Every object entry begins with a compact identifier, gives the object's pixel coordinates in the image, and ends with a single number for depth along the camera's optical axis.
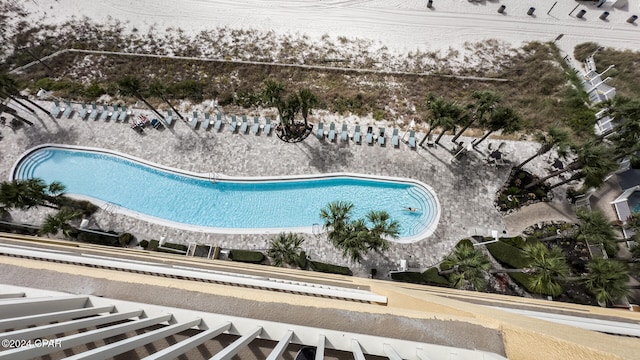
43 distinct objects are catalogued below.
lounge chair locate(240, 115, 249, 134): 24.55
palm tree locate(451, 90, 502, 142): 19.41
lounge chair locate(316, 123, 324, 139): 24.38
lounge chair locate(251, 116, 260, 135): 24.58
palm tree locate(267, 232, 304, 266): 17.56
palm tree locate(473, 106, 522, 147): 19.66
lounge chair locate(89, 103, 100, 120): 25.33
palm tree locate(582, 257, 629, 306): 15.05
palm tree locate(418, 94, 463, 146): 20.33
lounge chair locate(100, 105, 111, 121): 25.36
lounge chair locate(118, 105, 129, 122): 25.20
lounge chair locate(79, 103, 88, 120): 25.41
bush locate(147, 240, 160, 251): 19.97
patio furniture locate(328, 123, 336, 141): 24.19
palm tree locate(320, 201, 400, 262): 17.38
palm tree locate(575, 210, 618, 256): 16.33
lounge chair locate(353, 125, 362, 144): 23.95
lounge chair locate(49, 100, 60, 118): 25.50
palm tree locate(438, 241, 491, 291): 15.75
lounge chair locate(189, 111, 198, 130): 24.92
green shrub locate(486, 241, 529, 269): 19.27
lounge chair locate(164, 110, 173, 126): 25.00
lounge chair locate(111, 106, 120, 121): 25.23
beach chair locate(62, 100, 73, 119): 25.50
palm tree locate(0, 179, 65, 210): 18.19
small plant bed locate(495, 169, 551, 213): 21.38
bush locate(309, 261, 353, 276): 19.19
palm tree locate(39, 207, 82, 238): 17.92
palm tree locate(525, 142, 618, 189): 18.19
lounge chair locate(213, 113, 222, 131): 24.69
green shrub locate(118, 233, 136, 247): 20.19
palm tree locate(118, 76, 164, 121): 21.75
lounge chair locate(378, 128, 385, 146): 23.73
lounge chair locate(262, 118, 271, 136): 24.47
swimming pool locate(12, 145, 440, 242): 21.66
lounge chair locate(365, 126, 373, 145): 23.91
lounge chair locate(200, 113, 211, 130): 24.75
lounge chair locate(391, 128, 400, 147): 23.69
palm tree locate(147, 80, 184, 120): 23.22
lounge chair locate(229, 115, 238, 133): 24.67
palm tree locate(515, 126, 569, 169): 18.56
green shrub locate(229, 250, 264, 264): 19.61
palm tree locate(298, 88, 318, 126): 21.94
